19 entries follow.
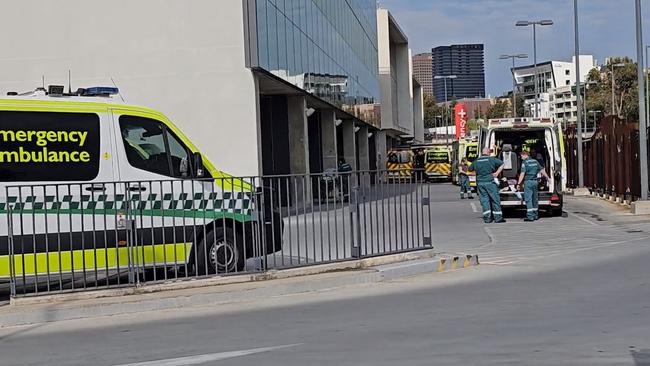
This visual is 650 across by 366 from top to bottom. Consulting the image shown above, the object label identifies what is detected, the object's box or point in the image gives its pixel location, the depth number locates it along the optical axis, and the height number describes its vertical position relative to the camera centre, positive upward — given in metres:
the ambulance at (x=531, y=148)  22.45 +0.06
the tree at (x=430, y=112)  161.75 +7.96
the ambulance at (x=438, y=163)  58.12 -0.66
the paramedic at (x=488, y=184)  20.91 -0.81
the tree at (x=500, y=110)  151.12 +7.38
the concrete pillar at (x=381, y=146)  70.68 +0.84
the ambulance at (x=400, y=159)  58.28 -0.27
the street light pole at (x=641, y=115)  22.44 +0.78
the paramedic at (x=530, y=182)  21.33 -0.80
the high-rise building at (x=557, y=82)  165.50 +14.31
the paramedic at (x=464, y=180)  33.59 -1.11
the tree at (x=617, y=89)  109.25 +7.63
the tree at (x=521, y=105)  141.50 +7.73
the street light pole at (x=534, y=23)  50.03 +7.34
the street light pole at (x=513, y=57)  61.74 +6.72
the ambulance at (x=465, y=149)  44.18 +0.15
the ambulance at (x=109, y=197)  9.96 -0.38
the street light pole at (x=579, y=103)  34.84 +1.95
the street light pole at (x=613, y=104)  96.94 +4.79
